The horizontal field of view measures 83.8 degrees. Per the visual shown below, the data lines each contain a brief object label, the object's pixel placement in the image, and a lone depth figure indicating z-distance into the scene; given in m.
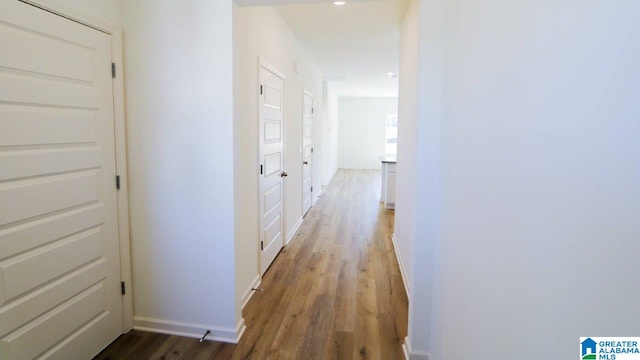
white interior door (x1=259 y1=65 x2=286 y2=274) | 3.32
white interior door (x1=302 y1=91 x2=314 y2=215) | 5.54
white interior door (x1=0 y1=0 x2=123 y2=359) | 1.67
